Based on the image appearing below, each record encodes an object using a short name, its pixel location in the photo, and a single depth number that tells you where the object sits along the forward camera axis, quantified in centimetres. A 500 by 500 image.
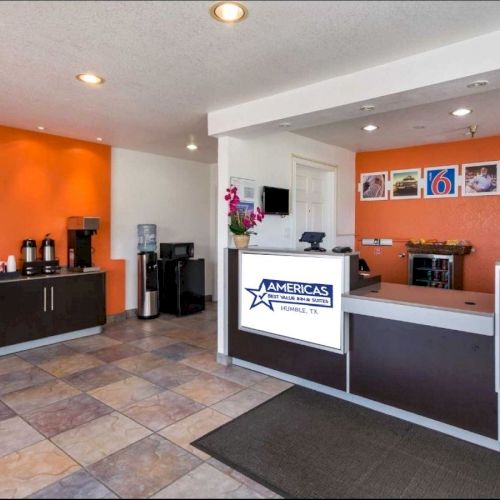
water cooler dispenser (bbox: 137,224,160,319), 598
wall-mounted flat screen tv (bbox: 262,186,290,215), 440
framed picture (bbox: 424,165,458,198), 540
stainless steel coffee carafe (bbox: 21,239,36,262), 473
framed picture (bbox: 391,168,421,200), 572
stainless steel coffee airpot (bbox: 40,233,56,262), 493
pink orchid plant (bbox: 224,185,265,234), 389
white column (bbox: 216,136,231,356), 401
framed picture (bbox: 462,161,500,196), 511
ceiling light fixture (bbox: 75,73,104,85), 301
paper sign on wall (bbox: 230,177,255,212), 411
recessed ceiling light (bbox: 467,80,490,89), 259
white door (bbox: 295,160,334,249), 526
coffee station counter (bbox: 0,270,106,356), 435
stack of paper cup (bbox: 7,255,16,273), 444
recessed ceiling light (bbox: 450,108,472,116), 396
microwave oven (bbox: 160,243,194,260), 620
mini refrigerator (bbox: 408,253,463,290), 520
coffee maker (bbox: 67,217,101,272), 512
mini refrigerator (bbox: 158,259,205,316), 620
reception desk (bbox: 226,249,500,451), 257
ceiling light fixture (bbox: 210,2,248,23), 207
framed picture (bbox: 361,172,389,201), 603
